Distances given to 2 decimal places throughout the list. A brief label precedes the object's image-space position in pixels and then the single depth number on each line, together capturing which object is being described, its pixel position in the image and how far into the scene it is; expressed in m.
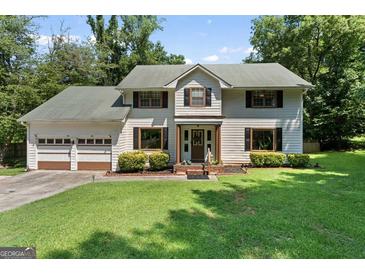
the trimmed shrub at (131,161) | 13.99
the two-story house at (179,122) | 14.64
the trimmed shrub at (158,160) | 14.27
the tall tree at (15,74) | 17.81
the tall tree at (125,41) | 30.95
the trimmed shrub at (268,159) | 14.70
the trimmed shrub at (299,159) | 14.46
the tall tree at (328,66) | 22.00
